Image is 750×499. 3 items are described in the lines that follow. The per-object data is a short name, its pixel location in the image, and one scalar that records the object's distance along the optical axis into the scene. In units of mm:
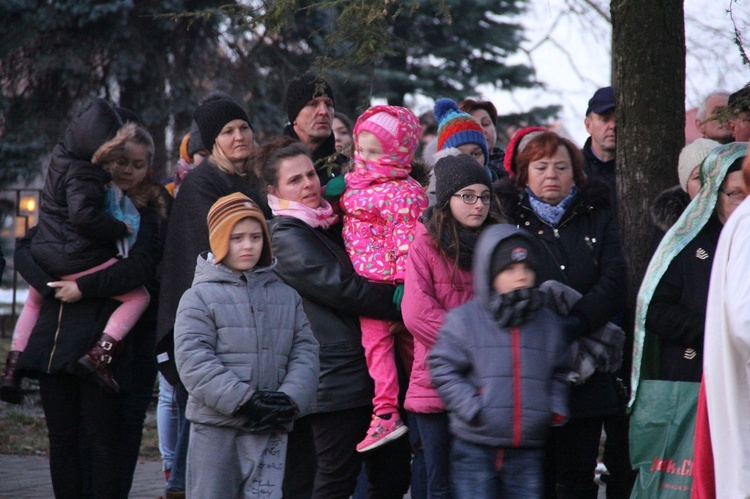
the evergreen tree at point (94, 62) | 30266
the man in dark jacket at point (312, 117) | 12781
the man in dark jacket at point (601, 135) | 13062
